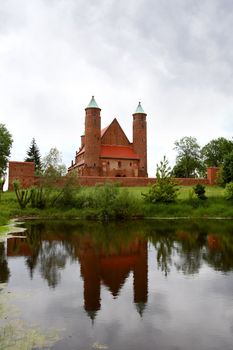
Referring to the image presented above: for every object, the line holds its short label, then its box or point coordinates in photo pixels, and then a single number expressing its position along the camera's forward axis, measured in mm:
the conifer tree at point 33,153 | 63906
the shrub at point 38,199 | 38031
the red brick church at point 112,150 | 57250
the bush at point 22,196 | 37031
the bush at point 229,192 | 39625
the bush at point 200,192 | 40219
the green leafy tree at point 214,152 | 72250
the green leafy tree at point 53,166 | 37403
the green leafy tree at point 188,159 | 71625
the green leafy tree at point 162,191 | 39188
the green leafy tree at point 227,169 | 46156
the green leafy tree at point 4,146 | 58075
